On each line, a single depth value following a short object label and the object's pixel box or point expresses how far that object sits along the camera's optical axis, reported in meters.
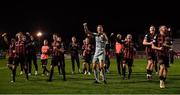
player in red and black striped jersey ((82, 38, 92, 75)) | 23.50
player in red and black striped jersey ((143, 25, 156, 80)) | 18.87
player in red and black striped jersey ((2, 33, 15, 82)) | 19.03
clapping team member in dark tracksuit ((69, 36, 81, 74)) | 25.06
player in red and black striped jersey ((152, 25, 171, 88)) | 15.25
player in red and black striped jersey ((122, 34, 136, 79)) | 19.45
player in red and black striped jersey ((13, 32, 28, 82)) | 18.88
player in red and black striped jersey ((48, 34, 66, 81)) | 18.94
